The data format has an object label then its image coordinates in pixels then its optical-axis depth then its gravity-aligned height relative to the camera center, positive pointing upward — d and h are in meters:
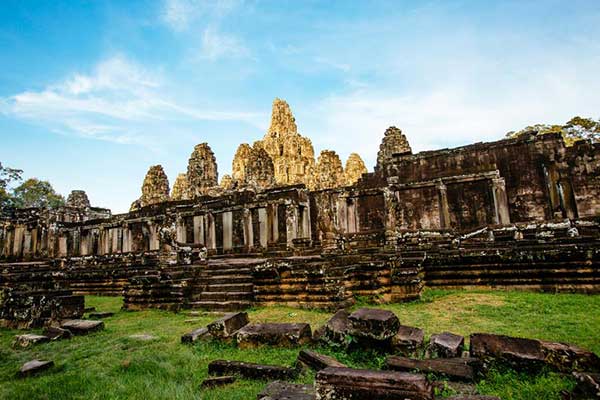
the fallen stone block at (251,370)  4.06 -1.39
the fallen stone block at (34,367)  4.71 -1.39
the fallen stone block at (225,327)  5.81 -1.22
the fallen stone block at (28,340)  6.41 -1.38
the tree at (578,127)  29.84 +8.63
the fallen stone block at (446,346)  4.18 -1.24
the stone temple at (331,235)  8.48 +0.67
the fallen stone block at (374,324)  4.57 -1.04
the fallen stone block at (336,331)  4.94 -1.19
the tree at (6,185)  41.81 +8.99
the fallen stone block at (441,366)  3.67 -1.31
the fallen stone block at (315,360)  4.12 -1.33
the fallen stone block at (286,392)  3.26 -1.34
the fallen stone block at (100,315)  9.31 -1.47
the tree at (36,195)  45.33 +8.54
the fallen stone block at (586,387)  2.79 -1.21
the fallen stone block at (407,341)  4.50 -1.25
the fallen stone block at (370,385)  2.72 -1.10
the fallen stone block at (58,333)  6.73 -1.36
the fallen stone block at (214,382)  4.02 -1.44
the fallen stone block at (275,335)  5.25 -1.27
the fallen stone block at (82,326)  7.04 -1.32
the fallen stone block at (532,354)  3.57 -1.22
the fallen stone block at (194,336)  5.94 -1.36
